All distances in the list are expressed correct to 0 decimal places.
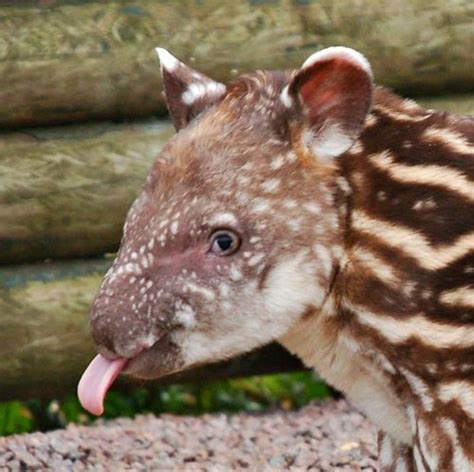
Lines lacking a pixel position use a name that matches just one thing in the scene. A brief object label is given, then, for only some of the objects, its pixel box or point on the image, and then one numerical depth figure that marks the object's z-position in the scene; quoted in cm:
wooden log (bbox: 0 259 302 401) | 1299
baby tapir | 866
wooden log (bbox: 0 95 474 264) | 1283
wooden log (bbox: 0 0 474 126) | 1267
